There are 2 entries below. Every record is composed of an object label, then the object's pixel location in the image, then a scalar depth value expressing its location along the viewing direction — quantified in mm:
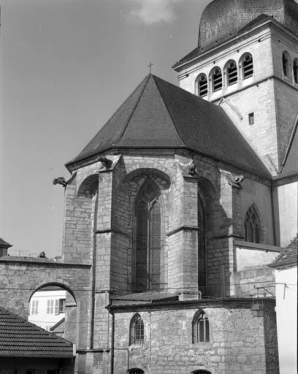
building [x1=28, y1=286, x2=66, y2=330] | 41188
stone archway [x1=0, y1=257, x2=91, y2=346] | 19719
